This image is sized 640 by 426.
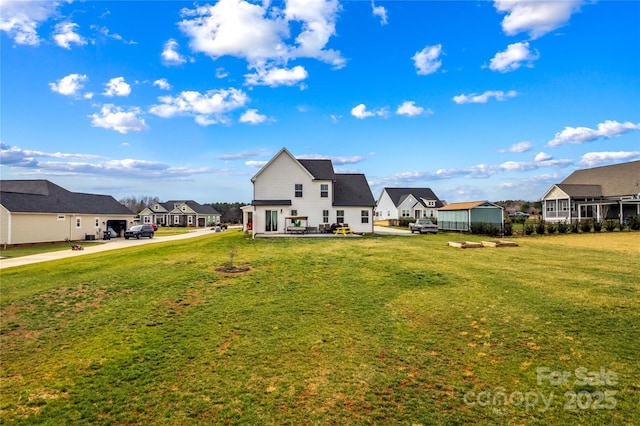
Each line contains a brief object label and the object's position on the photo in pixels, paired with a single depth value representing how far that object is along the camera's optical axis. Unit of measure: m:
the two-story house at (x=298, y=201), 34.03
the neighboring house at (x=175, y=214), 89.00
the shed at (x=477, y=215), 38.03
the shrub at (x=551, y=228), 33.41
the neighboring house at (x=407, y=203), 73.31
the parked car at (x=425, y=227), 38.94
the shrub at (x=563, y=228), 33.84
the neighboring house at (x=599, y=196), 43.57
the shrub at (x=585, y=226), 35.16
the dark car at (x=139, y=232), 44.06
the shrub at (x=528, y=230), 33.25
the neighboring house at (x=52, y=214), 34.75
